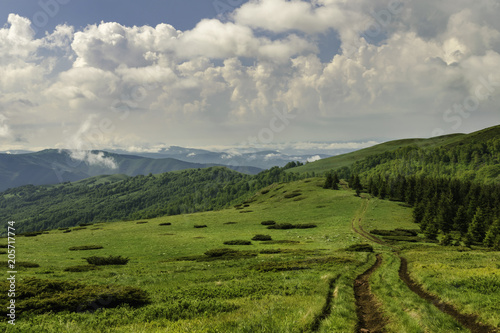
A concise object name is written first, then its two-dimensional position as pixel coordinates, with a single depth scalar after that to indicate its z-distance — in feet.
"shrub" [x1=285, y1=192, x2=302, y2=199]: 409.08
